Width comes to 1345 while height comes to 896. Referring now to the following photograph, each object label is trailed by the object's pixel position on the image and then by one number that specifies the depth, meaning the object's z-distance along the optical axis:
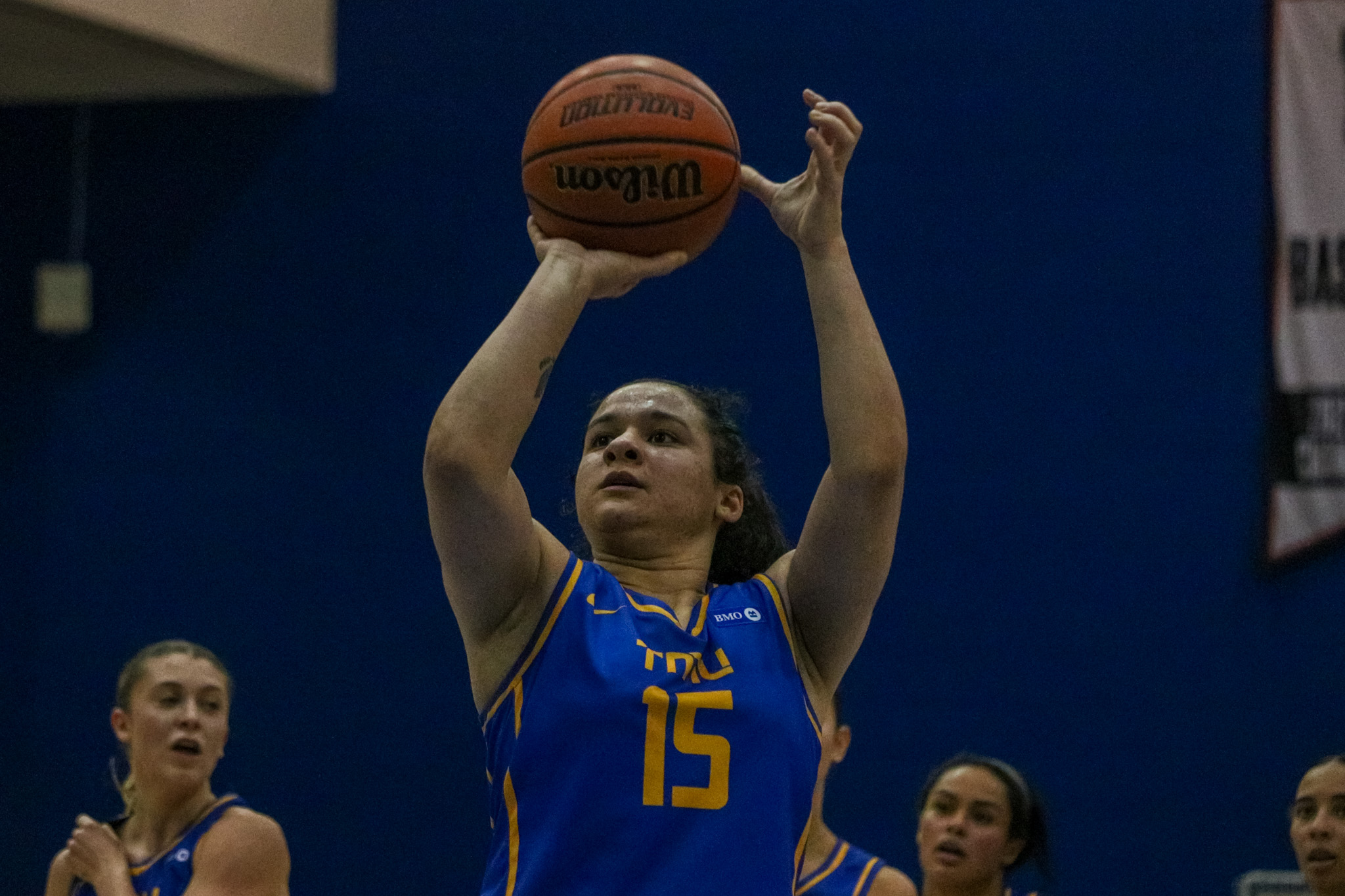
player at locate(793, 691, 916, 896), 8.00
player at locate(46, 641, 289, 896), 7.56
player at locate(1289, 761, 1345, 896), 8.13
